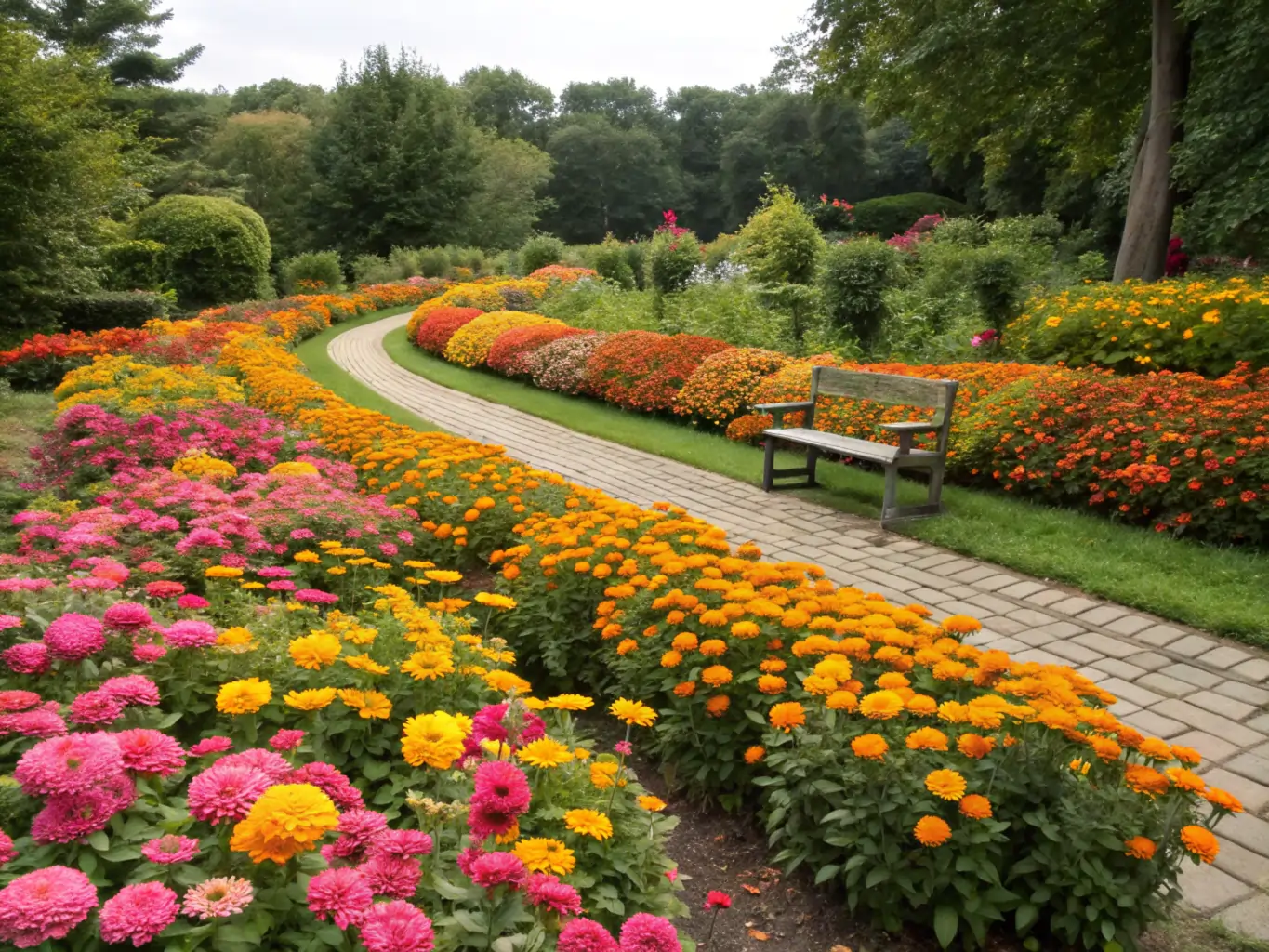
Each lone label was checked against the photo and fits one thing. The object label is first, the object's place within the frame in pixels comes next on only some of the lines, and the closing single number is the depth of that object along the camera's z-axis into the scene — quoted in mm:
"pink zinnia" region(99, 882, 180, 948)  1143
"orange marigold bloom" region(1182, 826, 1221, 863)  1864
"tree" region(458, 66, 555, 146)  58156
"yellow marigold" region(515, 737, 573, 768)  1688
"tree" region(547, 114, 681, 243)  53000
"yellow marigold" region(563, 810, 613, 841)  1636
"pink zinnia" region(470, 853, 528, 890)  1304
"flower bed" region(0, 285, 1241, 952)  1354
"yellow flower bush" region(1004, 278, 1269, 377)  7129
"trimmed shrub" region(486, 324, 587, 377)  12383
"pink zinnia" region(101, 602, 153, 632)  1975
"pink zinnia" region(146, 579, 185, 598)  2451
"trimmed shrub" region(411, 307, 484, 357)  15102
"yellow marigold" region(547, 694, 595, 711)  1968
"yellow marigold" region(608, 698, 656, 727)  1983
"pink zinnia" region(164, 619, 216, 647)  1985
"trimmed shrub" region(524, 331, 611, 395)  11117
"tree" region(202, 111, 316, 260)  34969
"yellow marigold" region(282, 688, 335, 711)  1802
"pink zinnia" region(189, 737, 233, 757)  1675
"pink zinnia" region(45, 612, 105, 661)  1864
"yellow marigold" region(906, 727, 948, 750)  2039
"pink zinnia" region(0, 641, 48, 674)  1823
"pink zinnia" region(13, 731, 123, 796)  1352
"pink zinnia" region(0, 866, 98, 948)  1113
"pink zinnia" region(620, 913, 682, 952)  1302
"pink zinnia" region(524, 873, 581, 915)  1335
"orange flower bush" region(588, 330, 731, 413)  9461
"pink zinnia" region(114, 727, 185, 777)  1469
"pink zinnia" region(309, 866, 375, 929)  1198
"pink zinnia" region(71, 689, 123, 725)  1616
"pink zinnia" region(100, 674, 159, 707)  1679
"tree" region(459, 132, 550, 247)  35453
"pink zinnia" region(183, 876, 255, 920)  1195
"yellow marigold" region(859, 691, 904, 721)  2129
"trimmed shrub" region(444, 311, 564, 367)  13812
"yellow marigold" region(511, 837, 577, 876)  1479
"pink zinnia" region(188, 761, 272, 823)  1330
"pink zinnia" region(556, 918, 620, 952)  1265
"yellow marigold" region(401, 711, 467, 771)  1582
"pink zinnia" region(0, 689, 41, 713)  1661
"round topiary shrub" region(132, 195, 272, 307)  20609
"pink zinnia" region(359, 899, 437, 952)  1146
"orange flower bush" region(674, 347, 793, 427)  8617
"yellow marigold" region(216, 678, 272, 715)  1730
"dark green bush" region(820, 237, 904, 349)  9945
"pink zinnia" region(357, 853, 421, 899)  1296
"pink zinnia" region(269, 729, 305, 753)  1746
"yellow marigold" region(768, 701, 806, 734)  2209
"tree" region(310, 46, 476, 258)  31938
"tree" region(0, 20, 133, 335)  10562
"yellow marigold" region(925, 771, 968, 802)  1927
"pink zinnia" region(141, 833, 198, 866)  1297
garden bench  5789
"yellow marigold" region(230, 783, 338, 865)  1260
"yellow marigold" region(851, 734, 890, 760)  2014
